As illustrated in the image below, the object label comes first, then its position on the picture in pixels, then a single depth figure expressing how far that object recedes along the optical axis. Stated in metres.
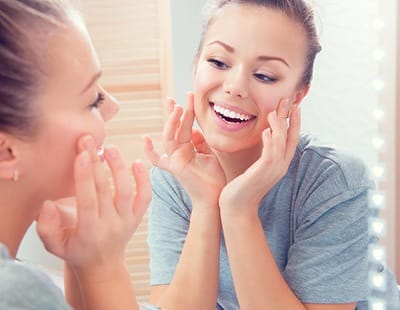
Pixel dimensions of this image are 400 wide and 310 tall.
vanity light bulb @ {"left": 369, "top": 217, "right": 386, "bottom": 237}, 1.91
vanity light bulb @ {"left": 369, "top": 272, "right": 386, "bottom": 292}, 1.15
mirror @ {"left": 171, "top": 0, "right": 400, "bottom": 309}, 1.86
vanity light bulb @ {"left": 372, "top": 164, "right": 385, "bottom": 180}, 1.90
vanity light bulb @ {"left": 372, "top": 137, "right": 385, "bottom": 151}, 1.90
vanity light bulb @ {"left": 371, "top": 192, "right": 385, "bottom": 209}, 1.89
